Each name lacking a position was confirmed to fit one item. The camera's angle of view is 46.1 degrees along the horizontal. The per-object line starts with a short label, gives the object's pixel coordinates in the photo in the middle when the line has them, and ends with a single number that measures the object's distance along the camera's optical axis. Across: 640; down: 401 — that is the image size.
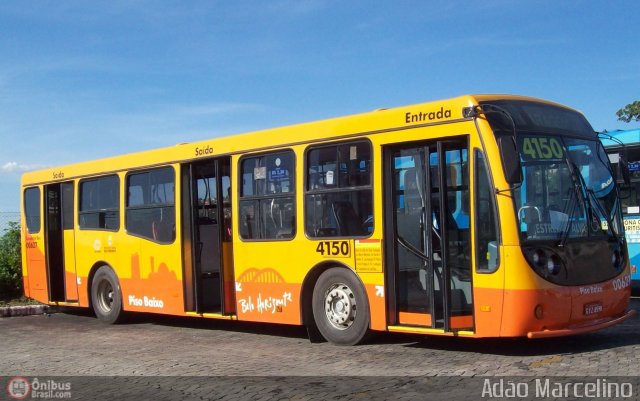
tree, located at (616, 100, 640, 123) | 43.16
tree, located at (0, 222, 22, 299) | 17.27
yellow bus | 7.96
